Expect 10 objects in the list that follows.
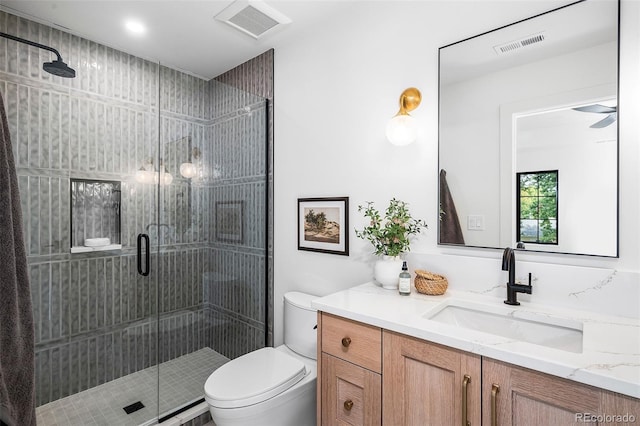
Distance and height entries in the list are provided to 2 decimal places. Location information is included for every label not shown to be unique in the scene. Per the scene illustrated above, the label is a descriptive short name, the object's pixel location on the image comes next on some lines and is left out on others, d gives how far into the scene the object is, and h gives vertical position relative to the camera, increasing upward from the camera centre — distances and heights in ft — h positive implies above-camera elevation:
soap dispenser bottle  4.82 -1.11
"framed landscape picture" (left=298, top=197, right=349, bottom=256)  6.43 -0.32
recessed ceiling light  6.77 +3.90
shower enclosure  5.74 -0.31
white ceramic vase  5.15 -0.99
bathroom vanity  2.65 -1.51
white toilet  4.69 -2.72
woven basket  4.76 -1.09
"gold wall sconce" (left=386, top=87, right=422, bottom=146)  5.31 +1.44
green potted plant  5.17 -0.43
